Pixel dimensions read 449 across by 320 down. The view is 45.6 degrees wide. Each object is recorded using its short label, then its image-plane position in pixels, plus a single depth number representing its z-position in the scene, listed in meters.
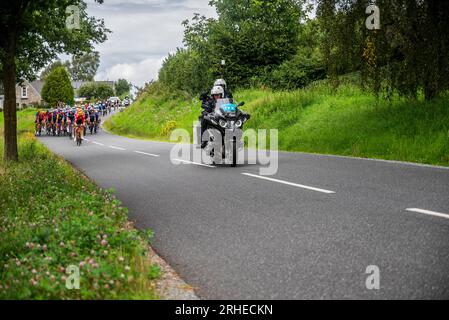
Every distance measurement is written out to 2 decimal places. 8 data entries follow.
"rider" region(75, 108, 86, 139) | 27.12
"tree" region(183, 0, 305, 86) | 35.56
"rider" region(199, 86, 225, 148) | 13.70
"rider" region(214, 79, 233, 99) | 13.84
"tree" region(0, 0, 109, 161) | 13.78
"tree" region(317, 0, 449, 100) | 13.50
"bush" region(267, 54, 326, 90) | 32.69
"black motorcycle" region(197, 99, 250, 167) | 13.05
